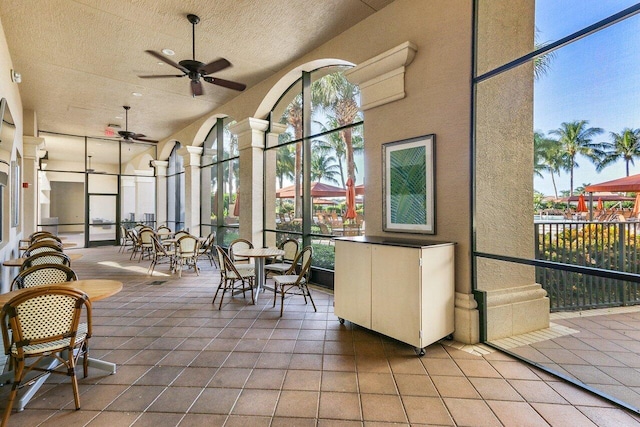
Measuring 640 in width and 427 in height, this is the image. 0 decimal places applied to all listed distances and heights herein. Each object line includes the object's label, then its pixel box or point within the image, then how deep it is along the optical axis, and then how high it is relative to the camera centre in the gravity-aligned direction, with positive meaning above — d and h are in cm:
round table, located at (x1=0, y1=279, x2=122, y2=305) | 235 -61
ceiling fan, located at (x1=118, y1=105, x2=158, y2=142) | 760 +188
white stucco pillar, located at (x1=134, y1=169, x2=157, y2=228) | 1212 +62
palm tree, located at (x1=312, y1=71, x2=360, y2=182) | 488 +185
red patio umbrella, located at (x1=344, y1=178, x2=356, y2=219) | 482 +22
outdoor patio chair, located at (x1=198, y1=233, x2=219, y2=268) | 704 -82
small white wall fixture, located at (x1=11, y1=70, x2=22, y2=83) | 487 +206
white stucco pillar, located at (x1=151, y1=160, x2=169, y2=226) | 1095 +77
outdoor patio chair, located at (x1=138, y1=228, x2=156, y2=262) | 759 -65
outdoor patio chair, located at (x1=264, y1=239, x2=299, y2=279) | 462 -63
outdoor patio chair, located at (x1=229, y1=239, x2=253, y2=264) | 487 -50
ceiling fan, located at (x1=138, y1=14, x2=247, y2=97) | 393 +185
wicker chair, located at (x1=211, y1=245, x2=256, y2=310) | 426 -81
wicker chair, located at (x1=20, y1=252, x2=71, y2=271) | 322 -52
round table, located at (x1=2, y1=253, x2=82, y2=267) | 381 -63
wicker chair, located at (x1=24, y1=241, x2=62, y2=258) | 421 -48
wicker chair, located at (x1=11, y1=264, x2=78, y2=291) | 276 -58
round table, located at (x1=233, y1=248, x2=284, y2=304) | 434 -57
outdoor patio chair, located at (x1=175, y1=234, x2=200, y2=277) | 607 -69
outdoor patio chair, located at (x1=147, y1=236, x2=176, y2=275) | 638 -83
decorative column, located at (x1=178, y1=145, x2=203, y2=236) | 896 +73
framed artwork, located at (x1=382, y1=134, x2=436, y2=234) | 330 +32
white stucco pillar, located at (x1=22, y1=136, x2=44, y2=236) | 758 +77
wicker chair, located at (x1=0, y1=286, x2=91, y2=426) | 188 -70
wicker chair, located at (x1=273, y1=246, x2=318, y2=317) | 394 -82
